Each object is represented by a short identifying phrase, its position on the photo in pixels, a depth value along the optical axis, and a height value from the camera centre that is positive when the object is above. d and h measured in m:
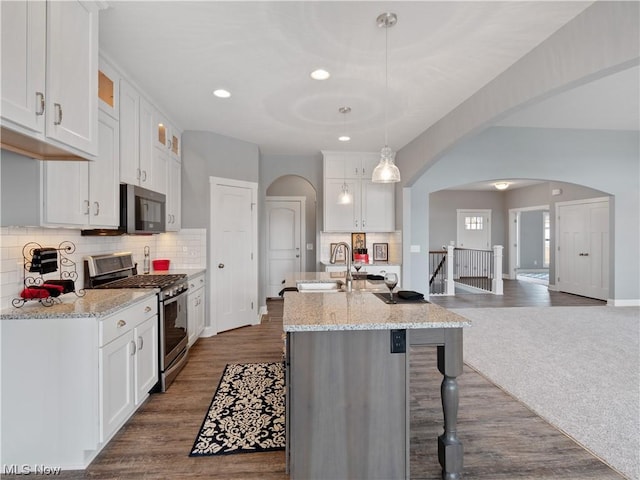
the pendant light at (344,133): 3.79 +1.46
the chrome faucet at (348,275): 2.85 -0.30
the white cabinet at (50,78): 1.50 +0.81
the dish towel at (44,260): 2.21 -0.14
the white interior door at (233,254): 4.66 -0.20
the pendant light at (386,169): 2.79 +0.59
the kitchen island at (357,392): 1.77 -0.80
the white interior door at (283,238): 7.52 +0.04
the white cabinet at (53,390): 1.88 -0.85
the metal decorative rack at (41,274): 2.13 -0.23
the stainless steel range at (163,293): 2.86 -0.48
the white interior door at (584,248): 6.87 -0.17
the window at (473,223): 10.84 +0.56
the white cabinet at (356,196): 5.66 +0.74
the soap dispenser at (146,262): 3.97 -0.26
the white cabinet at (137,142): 2.96 +0.93
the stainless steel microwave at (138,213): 2.89 +0.25
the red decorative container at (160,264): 4.18 -0.30
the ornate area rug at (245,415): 2.18 -1.30
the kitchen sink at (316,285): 3.36 -0.45
